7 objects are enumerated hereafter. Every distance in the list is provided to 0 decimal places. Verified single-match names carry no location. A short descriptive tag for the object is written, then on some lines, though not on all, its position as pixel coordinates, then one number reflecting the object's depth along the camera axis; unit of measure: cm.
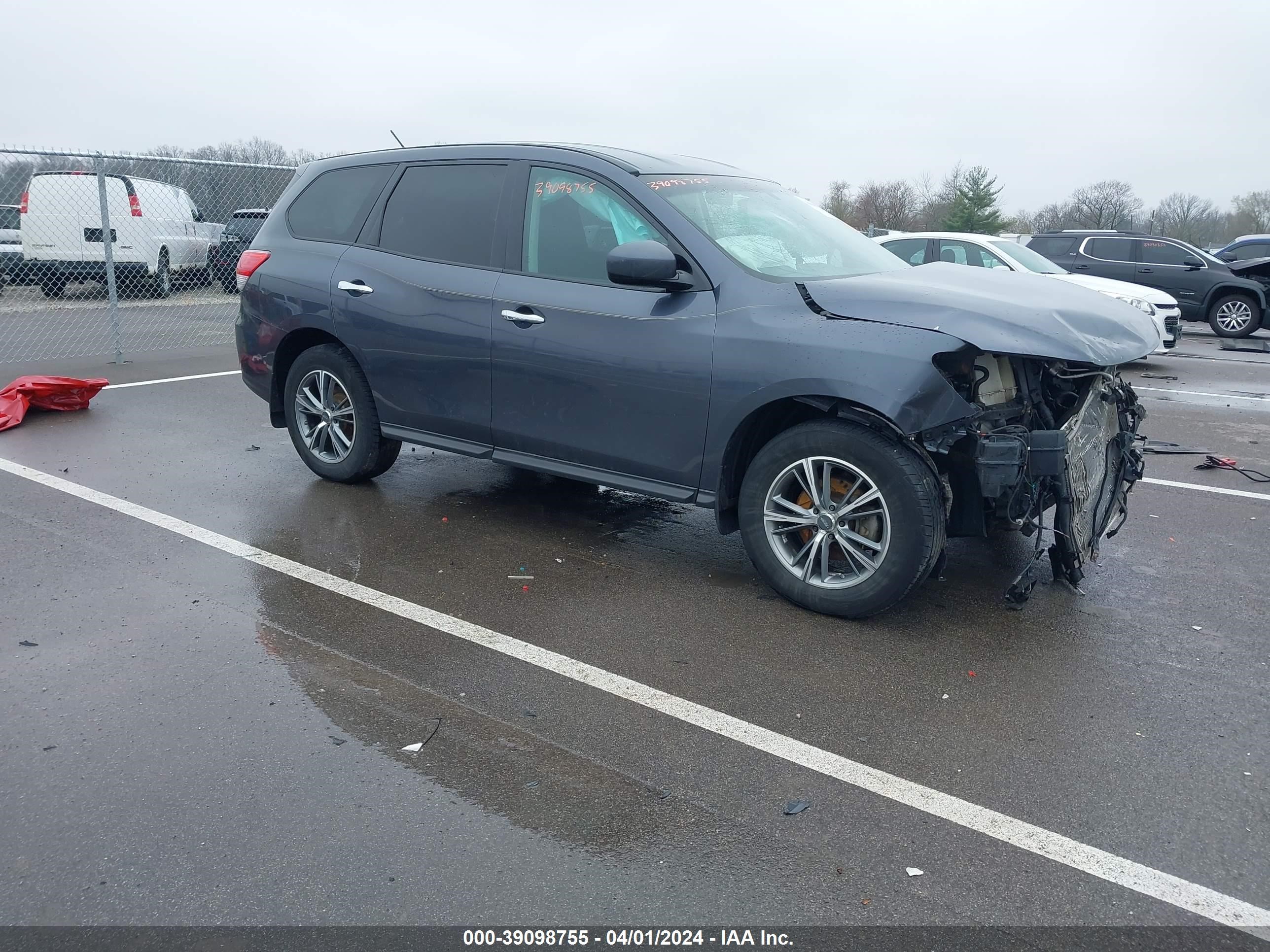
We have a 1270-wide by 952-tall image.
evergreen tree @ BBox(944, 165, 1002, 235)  5197
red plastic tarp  780
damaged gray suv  405
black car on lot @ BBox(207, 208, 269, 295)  1578
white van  1282
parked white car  1268
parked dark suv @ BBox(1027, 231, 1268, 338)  1725
